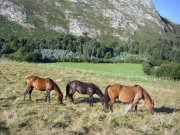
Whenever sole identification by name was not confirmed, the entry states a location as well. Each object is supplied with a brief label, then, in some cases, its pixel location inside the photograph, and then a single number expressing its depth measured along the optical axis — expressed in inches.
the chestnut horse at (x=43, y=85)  577.4
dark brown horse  590.2
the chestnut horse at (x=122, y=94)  529.3
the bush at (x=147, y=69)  2440.2
